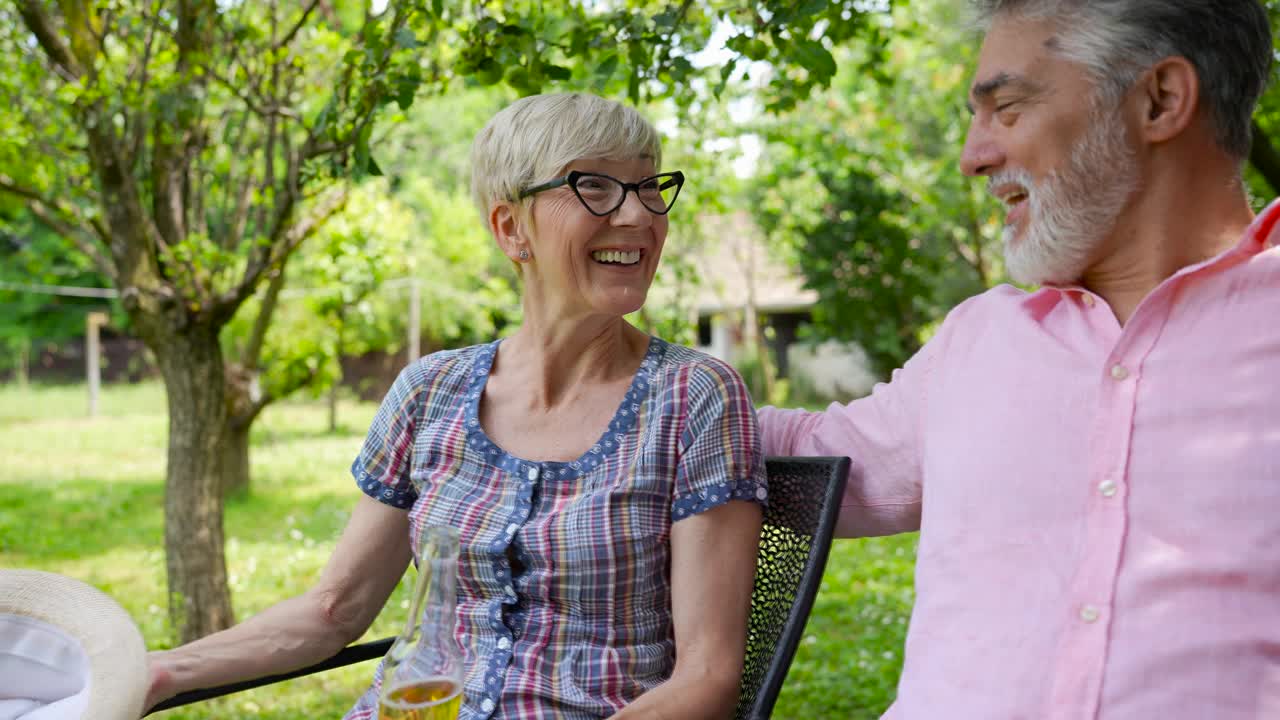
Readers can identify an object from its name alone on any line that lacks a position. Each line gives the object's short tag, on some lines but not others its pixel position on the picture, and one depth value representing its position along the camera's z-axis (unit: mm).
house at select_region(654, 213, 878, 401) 24094
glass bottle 1476
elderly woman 2018
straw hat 1656
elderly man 1600
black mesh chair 1964
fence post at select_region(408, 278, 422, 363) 19484
